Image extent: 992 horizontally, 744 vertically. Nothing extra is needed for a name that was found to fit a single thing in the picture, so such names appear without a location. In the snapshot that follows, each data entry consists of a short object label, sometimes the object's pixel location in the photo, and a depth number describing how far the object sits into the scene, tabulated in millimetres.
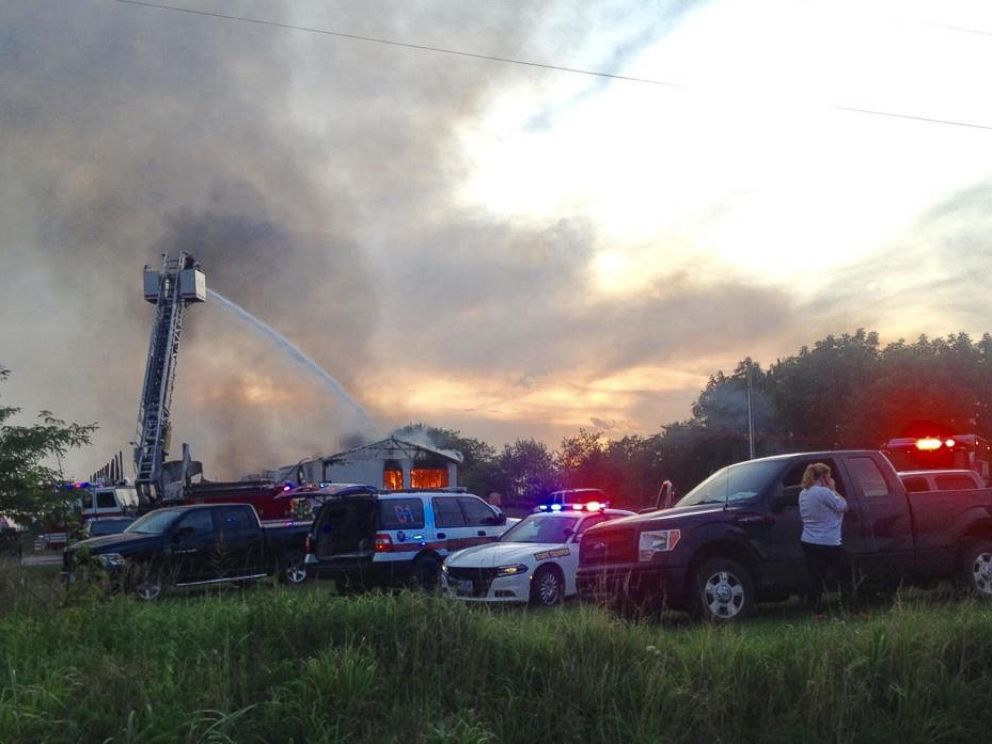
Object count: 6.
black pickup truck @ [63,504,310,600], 15008
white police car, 12688
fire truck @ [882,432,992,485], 21625
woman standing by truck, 9766
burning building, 43969
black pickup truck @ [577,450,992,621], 9695
